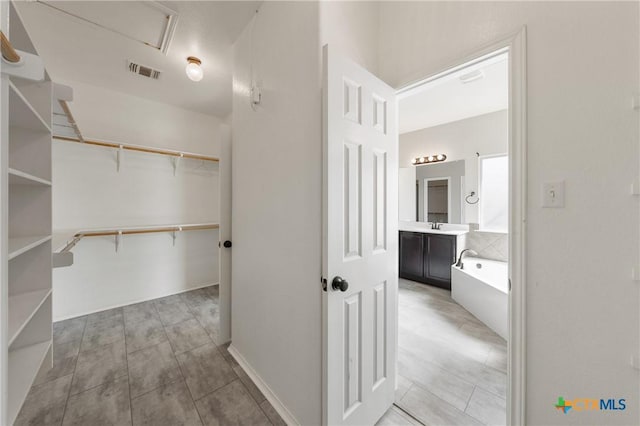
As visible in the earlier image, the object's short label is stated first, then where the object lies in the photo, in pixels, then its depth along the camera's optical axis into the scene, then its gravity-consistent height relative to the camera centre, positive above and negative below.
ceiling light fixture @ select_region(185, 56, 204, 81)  2.10 +1.36
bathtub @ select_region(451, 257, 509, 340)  2.35 -0.93
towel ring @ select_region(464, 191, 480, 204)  3.64 +0.25
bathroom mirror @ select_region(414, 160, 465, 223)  3.86 +0.41
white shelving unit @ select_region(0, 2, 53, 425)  0.90 -0.06
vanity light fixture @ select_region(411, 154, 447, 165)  4.00 +1.02
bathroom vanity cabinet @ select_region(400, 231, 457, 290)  3.51 -0.73
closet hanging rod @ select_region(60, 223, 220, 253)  2.40 -0.22
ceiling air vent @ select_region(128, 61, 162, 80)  2.33 +1.55
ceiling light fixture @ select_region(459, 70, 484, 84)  2.35 +1.49
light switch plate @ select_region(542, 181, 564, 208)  0.96 +0.09
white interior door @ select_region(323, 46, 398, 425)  1.06 -0.17
